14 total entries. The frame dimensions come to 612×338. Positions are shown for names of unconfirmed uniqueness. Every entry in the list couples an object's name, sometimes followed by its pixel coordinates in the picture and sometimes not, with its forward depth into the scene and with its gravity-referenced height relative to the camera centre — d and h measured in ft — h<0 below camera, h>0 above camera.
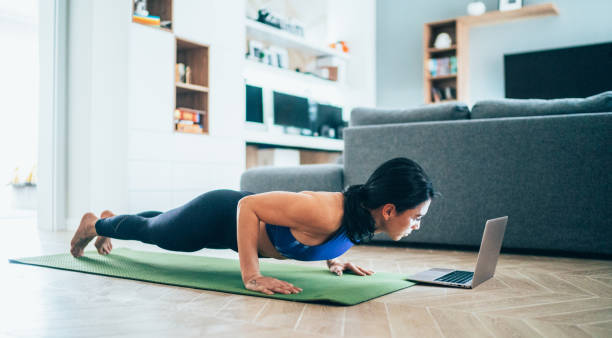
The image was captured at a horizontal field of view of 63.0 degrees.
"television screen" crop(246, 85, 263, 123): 18.81 +2.81
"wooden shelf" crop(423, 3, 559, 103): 21.21 +5.99
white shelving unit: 18.90 +4.16
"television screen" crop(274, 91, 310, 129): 20.18 +2.78
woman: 4.92 -0.46
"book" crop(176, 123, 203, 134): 14.64 +1.49
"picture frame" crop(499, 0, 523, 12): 21.03 +7.27
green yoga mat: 5.49 -1.30
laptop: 5.95 -1.19
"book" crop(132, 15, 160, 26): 13.55 +4.34
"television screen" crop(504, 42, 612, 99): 20.02 +4.32
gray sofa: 8.51 +0.22
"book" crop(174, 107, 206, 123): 14.57 +1.91
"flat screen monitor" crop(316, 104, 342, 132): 22.48 +2.84
